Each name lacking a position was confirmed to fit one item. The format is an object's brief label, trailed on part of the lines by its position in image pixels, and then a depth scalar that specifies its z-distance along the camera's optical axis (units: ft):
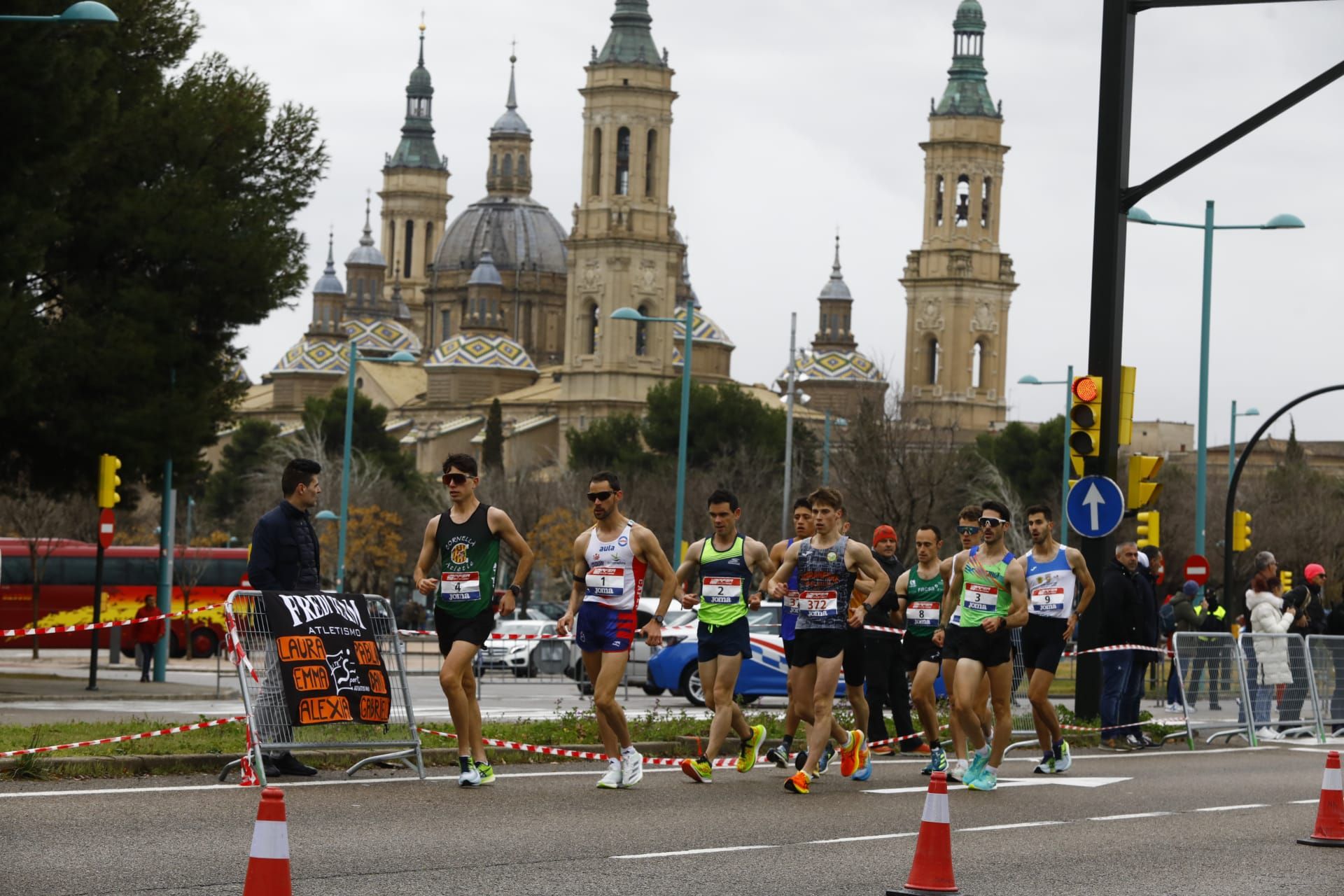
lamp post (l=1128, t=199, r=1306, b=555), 124.06
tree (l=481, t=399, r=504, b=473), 409.45
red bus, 167.43
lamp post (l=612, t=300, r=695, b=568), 157.99
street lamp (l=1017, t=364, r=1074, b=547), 177.99
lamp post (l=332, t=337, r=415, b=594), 170.81
